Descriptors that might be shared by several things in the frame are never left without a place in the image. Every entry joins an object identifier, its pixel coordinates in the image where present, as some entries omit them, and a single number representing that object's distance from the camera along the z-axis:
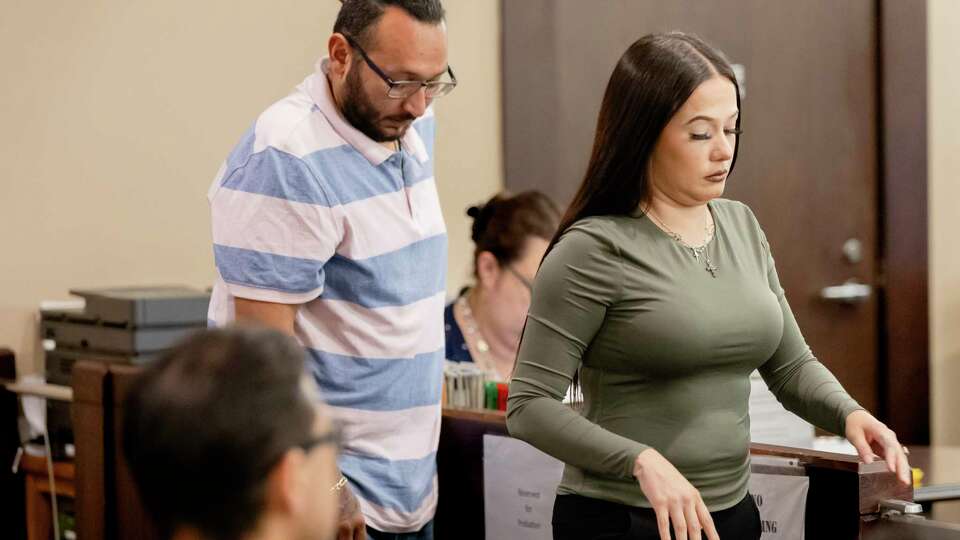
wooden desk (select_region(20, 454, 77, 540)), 7.02
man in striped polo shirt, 5.88
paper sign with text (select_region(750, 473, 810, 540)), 6.01
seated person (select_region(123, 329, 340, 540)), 5.13
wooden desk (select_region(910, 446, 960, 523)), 6.48
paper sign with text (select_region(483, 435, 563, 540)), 6.30
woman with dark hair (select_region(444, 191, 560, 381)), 7.12
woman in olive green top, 5.70
